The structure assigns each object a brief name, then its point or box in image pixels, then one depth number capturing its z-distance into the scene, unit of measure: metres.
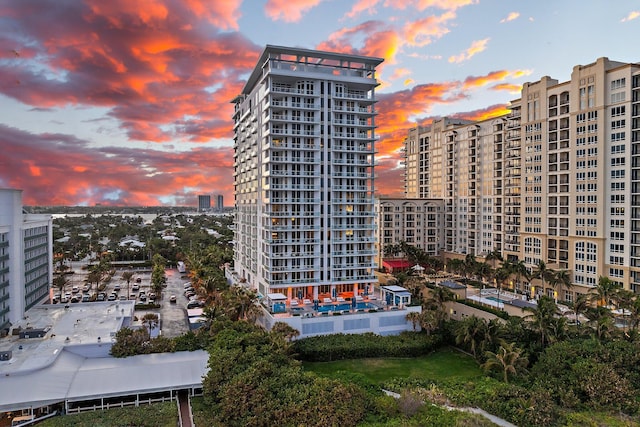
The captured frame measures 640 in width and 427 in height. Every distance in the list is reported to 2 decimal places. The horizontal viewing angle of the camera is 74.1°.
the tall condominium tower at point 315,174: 60.22
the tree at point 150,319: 49.66
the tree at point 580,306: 46.38
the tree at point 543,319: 41.44
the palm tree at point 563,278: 64.25
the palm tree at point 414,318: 52.08
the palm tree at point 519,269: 67.75
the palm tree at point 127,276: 73.38
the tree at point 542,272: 65.00
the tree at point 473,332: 44.82
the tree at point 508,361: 37.88
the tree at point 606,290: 52.25
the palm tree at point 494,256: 78.50
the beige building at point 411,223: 98.25
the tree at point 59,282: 65.56
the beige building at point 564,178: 61.56
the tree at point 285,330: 44.41
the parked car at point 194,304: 64.99
